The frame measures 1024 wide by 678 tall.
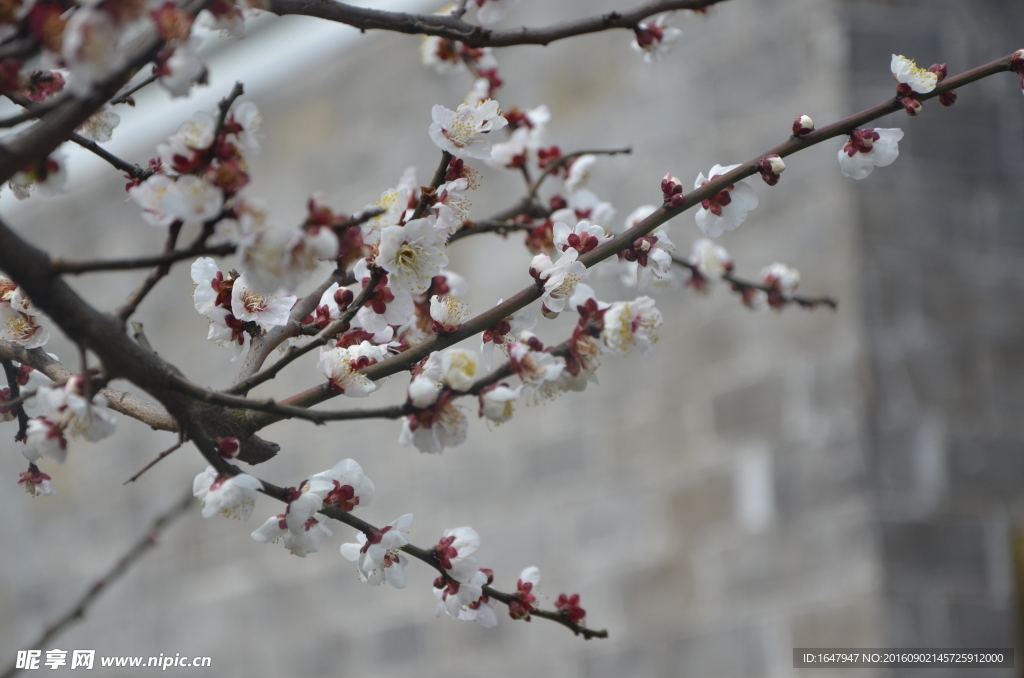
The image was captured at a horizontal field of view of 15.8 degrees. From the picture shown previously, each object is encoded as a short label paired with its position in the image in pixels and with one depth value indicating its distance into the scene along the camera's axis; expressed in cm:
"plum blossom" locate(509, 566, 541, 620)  125
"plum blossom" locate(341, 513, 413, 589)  122
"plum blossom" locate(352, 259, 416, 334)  120
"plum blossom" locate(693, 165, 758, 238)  124
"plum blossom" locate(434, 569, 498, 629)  124
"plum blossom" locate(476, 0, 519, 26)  134
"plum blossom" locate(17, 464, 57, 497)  125
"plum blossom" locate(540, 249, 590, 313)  121
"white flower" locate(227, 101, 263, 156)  116
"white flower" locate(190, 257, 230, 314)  125
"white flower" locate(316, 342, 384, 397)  120
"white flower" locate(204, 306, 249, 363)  125
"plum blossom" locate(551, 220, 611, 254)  123
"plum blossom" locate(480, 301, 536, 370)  123
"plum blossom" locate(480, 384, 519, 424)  118
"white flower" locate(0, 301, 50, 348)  124
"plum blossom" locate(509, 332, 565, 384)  118
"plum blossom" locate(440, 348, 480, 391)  117
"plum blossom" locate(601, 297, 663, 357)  120
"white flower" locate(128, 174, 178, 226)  116
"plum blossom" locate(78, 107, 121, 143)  123
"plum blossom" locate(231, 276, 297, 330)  124
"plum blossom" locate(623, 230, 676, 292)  122
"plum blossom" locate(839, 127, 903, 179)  124
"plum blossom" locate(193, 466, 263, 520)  118
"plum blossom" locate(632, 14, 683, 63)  136
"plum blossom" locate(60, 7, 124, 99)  111
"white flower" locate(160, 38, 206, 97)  114
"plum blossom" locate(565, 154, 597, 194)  142
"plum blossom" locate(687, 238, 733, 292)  144
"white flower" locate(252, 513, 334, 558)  121
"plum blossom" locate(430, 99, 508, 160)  122
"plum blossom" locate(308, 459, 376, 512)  123
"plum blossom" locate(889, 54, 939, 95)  125
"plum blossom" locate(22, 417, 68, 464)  117
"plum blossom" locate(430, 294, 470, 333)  121
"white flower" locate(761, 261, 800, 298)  148
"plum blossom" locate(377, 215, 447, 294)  119
